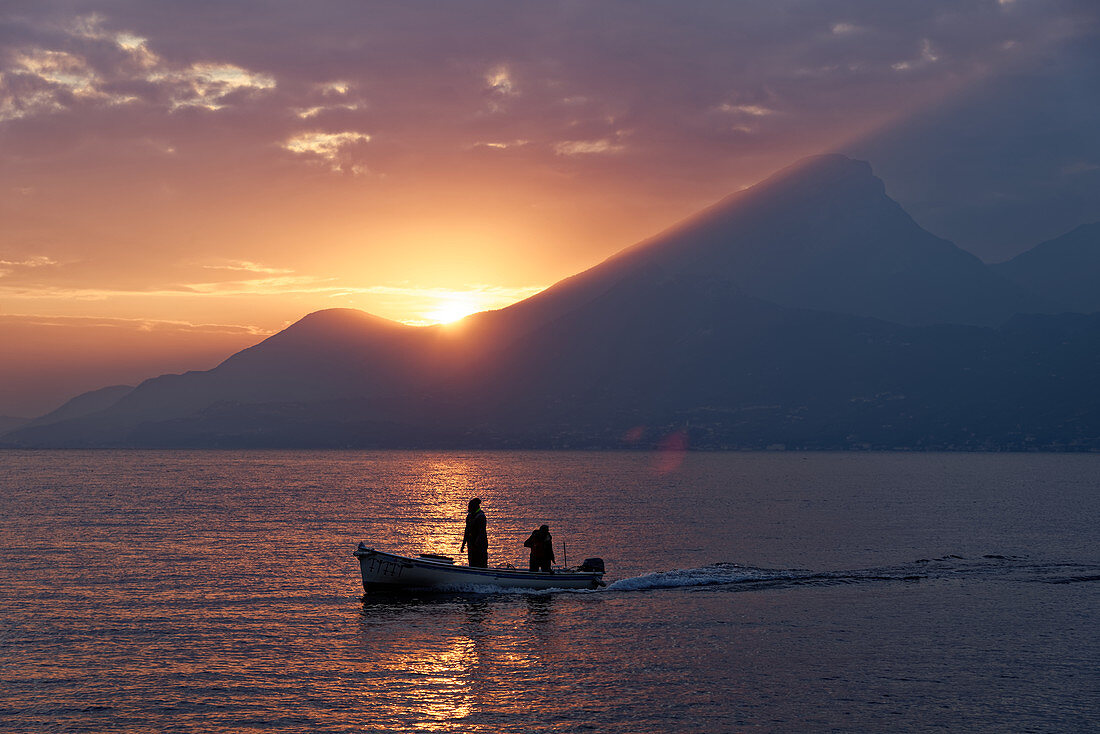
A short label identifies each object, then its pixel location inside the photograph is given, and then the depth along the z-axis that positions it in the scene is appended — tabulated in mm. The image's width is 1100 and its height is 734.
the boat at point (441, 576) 42781
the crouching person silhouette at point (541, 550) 45531
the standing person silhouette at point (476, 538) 44062
